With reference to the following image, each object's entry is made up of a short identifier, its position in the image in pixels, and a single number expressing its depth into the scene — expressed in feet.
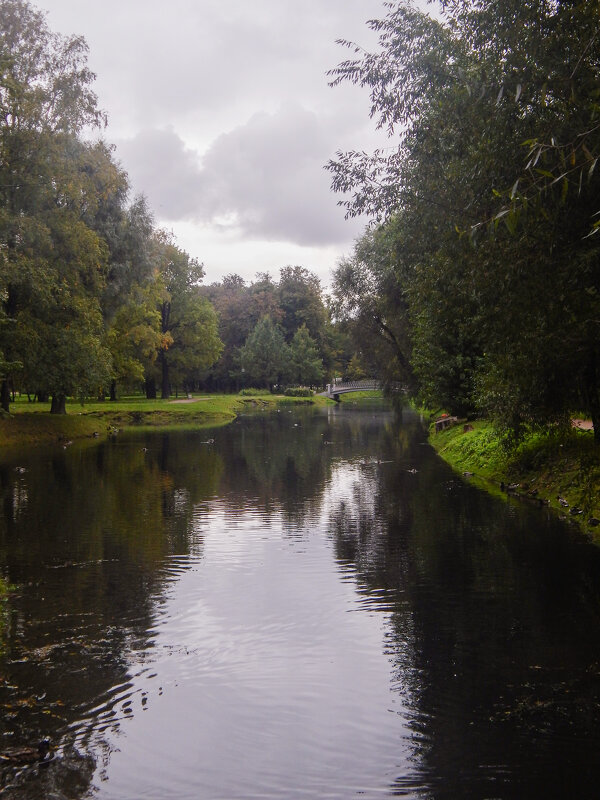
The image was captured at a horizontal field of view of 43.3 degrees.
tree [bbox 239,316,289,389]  318.04
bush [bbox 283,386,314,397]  315.78
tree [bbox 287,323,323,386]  329.52
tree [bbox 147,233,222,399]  236.43
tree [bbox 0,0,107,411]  108.06
